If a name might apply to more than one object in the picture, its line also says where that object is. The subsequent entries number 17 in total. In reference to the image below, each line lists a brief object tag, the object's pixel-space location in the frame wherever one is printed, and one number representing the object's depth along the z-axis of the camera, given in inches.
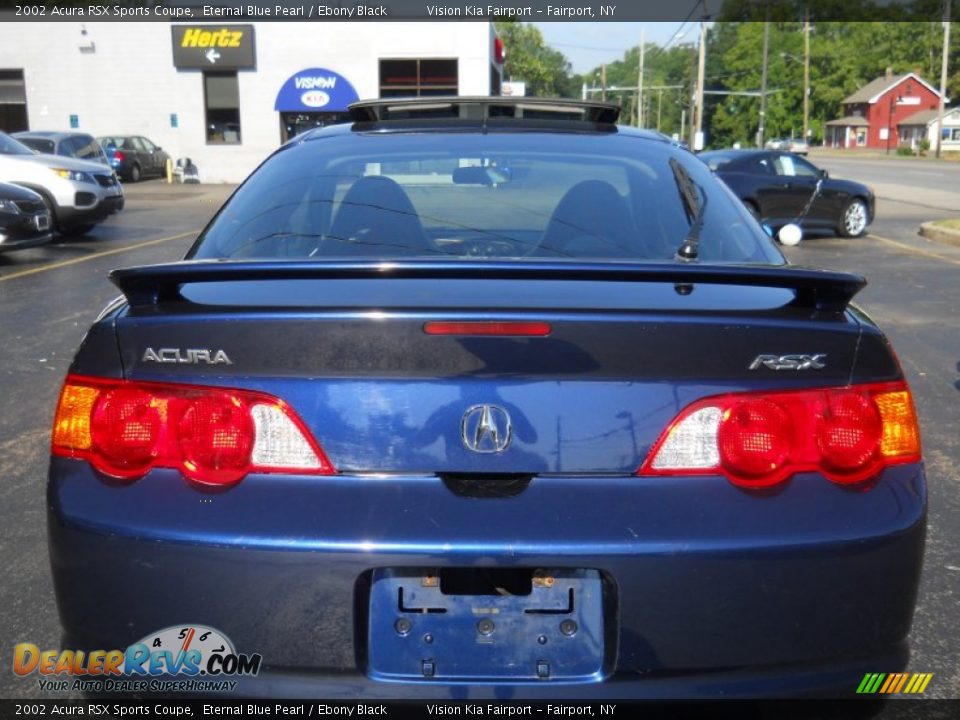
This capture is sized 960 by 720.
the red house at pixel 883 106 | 4060.0
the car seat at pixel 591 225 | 117.7
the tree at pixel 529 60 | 3880.4
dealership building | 1300.4
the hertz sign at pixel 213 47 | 1310.3
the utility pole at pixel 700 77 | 1932.8
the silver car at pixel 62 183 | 589.3
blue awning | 1296.8
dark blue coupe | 75.5
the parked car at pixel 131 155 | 1274.6
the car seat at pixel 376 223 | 116.6
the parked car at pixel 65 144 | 788.6
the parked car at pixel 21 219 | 487.2
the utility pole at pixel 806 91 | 3245.6
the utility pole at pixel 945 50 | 2192.7
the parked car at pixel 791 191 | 662.5
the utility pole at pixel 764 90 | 2512.3
